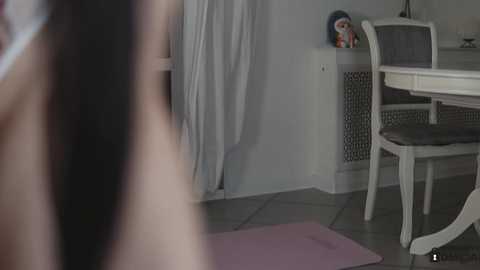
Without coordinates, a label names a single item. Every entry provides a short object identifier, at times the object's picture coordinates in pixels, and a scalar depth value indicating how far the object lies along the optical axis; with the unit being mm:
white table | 1769
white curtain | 2643
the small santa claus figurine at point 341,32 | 3080
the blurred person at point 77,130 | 283
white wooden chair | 2260
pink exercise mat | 2088
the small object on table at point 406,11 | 3410
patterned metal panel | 3057
